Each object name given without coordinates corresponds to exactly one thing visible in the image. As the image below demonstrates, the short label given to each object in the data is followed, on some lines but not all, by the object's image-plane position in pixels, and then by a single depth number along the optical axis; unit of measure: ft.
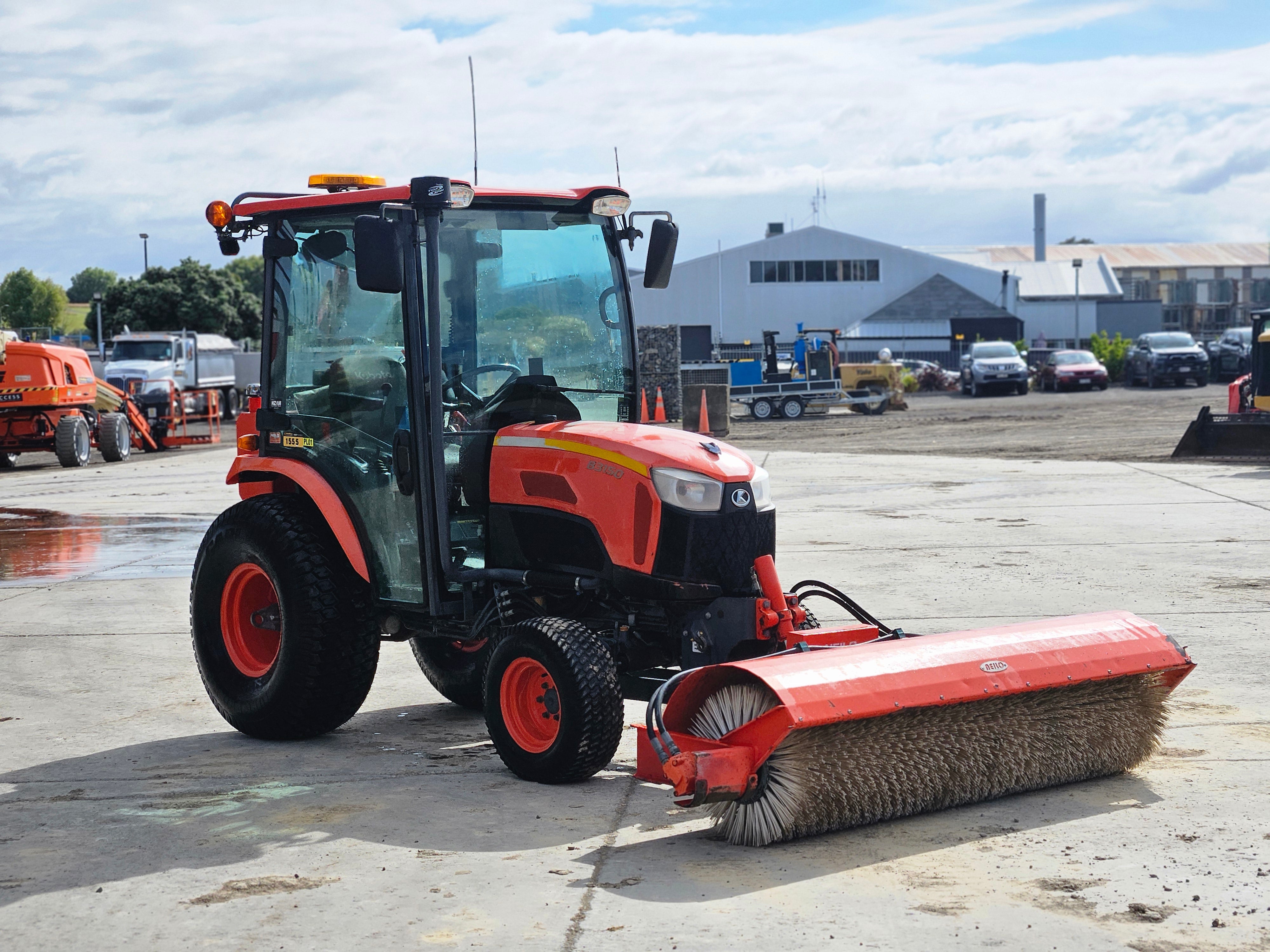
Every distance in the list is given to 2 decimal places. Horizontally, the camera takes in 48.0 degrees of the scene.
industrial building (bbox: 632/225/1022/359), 228.22
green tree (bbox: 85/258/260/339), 231.91
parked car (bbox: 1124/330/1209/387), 155.53
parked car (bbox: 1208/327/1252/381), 161.12
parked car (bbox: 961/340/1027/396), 151.23
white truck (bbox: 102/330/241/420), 117.80
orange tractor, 16.80
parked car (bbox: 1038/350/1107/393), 155.74
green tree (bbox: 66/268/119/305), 472.85
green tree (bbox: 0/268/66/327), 318.86
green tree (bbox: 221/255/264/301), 375.04
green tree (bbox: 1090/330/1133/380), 178.09
